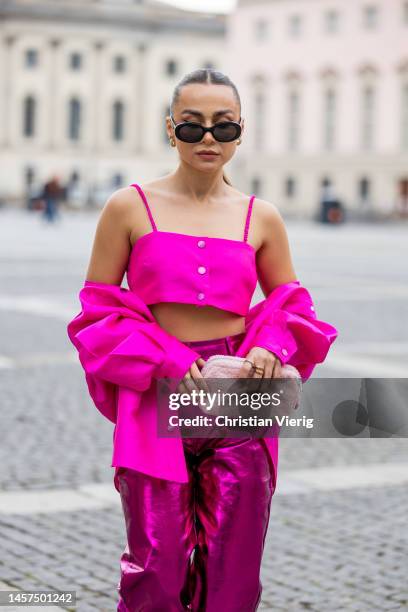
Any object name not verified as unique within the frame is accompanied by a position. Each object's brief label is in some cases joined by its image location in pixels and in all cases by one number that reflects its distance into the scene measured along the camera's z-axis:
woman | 3.53
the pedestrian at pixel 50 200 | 48.14
